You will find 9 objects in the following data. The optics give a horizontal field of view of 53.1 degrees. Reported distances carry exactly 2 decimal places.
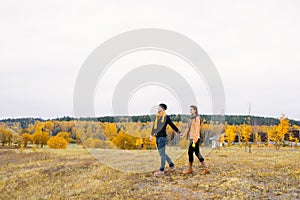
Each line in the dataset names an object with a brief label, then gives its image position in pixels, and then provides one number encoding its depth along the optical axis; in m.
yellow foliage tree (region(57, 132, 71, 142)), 49.42
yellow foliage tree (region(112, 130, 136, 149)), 25.58
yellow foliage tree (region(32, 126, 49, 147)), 45.62
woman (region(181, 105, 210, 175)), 9.27
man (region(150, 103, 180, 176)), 9.38
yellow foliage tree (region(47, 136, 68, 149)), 37.19
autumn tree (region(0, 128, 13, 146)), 43.00
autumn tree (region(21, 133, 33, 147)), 43.43
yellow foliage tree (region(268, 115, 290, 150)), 29.86
